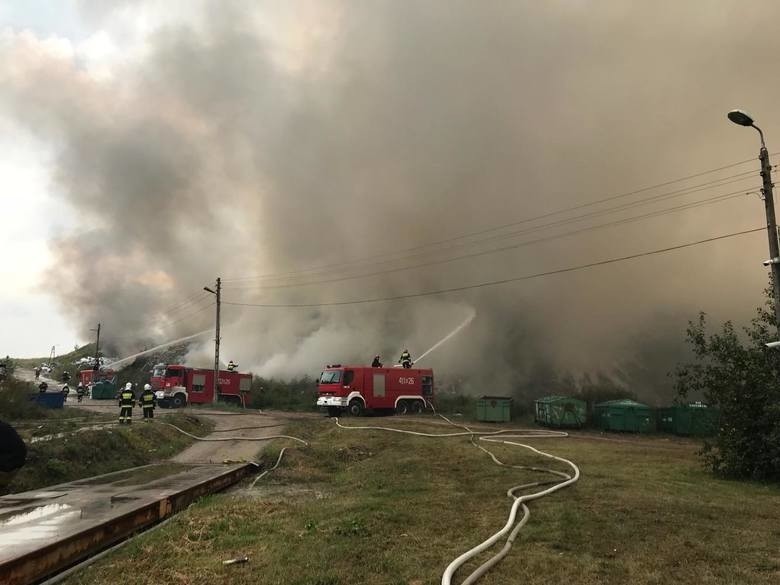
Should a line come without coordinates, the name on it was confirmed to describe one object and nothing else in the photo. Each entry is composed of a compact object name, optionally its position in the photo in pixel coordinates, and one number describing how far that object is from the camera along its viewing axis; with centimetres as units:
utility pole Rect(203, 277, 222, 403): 3532
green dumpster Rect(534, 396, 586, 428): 2648
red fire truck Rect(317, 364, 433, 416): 2845
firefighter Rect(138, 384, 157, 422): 2106
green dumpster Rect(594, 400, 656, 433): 2572
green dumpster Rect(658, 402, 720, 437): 2531
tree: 1088
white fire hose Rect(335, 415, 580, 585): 475
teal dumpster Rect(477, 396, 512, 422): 2817
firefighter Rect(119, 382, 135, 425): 1878
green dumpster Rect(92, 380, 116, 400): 4238
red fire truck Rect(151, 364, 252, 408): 3628
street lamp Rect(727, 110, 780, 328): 1085
